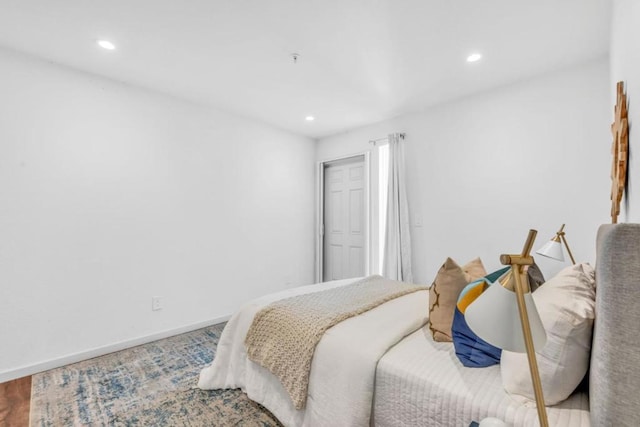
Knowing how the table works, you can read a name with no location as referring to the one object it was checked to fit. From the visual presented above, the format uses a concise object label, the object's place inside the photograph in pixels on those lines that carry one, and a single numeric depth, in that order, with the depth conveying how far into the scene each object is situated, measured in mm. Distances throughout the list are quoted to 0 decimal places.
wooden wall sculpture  1325
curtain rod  3784
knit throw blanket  1506
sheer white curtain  3443
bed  686
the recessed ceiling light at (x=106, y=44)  2173
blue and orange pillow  1215
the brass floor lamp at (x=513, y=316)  596
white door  4191
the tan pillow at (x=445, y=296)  1433
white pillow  909
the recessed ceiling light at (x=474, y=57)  2338
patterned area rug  1757
